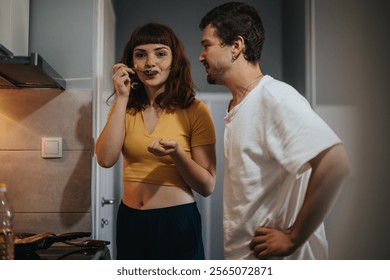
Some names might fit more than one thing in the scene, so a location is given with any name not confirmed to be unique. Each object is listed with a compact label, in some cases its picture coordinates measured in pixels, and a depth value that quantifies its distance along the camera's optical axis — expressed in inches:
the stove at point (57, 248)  39.9
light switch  46.8
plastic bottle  37.9
